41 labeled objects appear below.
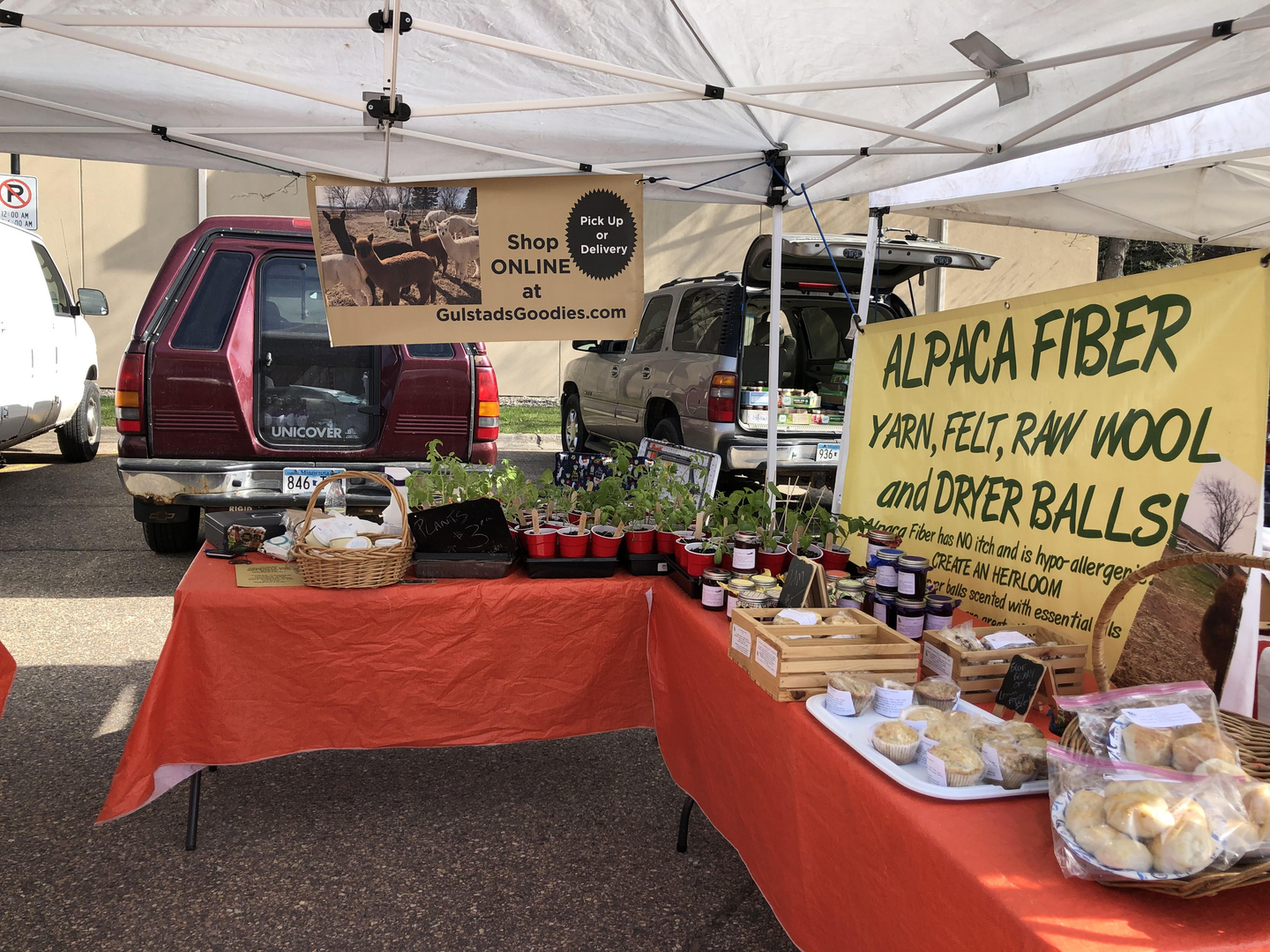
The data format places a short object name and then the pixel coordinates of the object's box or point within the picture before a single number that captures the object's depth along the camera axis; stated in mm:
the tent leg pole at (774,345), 3719
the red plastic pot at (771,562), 2887
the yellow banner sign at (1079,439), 2051
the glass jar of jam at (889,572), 2375
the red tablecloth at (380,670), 2629
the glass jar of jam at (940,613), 2318
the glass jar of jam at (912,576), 2299
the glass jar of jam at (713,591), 2590
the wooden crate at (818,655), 1934
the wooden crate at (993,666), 1976
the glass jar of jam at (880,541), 2650
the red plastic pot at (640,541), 3000
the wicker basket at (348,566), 2697
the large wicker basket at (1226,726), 1160
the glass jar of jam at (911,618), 2270
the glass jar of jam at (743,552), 2697
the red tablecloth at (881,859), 1206
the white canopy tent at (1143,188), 3531
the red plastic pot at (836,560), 2938
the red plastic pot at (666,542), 3004
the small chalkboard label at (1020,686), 1834
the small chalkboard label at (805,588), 2338
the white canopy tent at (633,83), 2287
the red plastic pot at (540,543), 2939
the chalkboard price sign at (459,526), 2869
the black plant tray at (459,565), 2867
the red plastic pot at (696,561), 2734
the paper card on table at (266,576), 2754
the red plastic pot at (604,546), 2986
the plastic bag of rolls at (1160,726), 1328
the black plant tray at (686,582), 2707
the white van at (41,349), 6859
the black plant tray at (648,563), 3004
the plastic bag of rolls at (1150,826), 1172
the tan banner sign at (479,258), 3469
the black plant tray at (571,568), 2936
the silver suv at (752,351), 5832
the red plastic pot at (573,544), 2953
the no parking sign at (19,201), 8641
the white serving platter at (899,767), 1502
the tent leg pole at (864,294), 3525
